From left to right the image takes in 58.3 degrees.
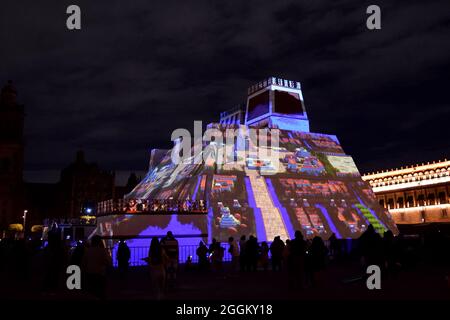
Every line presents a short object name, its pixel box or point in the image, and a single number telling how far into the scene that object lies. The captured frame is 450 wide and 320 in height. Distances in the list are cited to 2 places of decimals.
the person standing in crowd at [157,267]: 10.01
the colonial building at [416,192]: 53.75
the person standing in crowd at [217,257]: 17.48
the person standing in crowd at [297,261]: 12.15
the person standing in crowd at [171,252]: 12.42
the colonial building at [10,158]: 55.00
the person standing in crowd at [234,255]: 17.74
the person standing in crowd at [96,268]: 9.38
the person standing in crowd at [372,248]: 12.31
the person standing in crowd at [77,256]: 10.55
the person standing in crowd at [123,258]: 16.97
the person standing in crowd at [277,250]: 17.88
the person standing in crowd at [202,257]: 18.27
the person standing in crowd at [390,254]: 13.72
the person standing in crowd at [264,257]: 18.81
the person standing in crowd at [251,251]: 17.91
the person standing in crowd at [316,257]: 12.76
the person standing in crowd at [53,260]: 11.65
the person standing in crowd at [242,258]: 18.34
